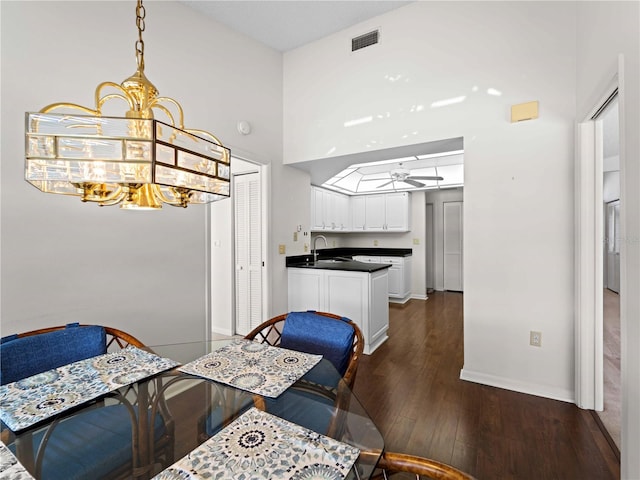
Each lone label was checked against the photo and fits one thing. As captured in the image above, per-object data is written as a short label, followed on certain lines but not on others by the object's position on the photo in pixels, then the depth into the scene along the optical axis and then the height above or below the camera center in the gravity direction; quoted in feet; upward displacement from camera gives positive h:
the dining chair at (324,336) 5.31 -1.81
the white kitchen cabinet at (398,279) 18.47 -2.49
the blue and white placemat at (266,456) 2.42 -1.87
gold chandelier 2.89 +0.86
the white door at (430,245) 22.09 -0.50
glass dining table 2.66 -1.97
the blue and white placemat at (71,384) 3.21 -1.81
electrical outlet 7.95 -2.66
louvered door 11.87 -0.51
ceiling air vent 10.09 +6.74
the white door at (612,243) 6.84 -0.12
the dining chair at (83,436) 2.79 -2.08
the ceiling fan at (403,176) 14.84 +3.12
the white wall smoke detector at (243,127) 10.06 +3.74
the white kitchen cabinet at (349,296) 10.91 -2.18
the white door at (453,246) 21.07 -0.55
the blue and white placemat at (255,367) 3.86 -1.84
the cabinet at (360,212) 18.08 +1.74
